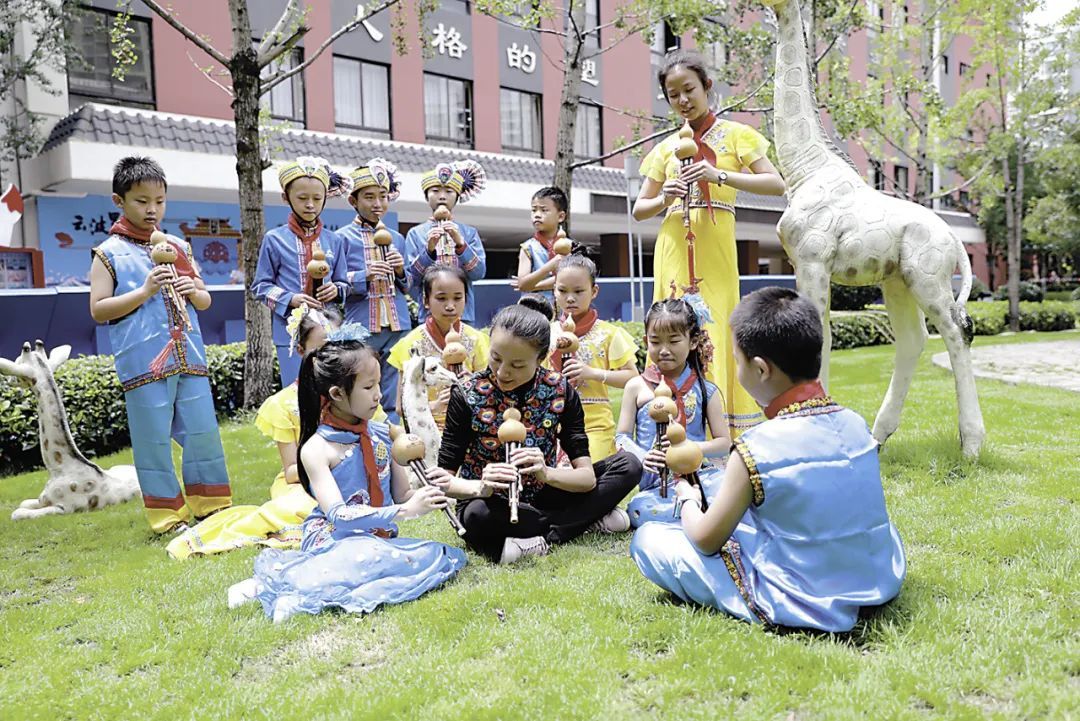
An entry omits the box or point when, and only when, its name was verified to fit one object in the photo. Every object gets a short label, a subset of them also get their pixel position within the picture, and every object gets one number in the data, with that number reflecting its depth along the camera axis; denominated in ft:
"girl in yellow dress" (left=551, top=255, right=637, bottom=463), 14.92
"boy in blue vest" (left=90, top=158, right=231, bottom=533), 14.76
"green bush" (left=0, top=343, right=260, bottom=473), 22.48
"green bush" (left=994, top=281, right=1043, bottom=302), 85.30
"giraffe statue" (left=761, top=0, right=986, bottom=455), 14.99
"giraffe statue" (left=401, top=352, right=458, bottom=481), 14.89
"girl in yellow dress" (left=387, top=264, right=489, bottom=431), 15.74
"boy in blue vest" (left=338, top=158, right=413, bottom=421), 17.65
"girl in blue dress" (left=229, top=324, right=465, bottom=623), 10.56
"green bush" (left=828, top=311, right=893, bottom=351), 48.29
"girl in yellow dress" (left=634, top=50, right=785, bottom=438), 14.92
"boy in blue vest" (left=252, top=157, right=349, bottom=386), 16.60
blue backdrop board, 41.11
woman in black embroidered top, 11.67
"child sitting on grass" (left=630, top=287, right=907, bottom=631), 8.63
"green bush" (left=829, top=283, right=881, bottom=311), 67.10
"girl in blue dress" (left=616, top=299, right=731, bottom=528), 12.92
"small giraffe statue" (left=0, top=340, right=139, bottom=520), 17.37
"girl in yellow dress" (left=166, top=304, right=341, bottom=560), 14.05
